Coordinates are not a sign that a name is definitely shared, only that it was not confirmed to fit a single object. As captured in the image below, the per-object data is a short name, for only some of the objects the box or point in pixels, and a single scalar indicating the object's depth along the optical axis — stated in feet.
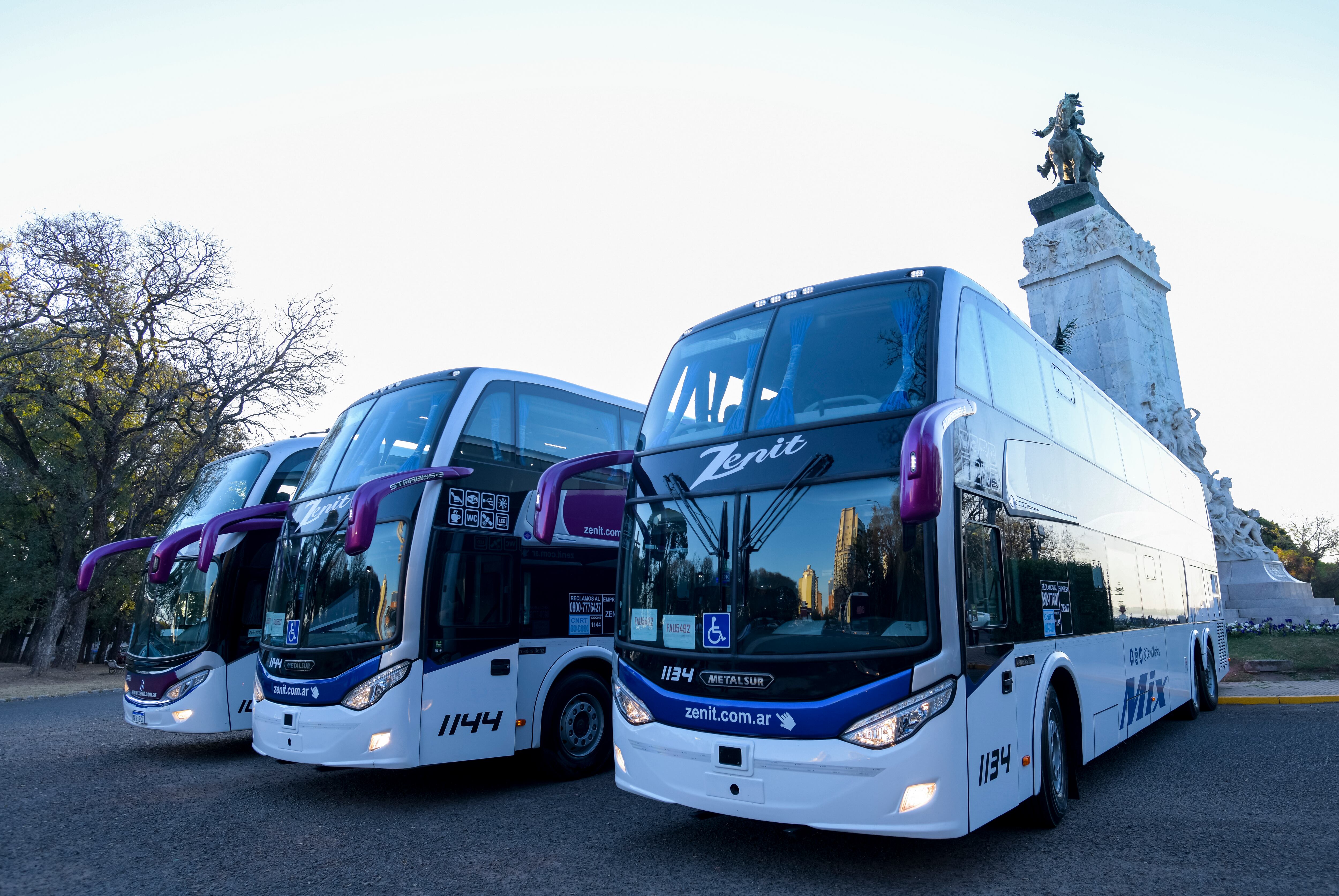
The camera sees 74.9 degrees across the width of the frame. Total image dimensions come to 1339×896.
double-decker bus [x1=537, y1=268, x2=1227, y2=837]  15.80
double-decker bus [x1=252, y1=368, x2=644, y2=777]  23.79
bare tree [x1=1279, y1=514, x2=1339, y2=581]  164.86
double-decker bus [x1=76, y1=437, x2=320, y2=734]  32.24
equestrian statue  86.17
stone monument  70.64
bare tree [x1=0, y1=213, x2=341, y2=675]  74.43
